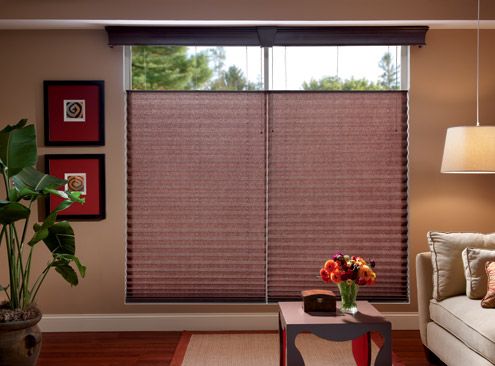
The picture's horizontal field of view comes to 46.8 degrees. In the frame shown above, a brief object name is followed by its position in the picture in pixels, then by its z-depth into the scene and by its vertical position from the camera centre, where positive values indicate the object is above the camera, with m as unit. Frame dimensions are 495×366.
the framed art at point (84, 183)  4.56 -0.07
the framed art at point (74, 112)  4.55 +0.50
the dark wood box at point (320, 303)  3.31 -0.75
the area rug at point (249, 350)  3.84 -1.26
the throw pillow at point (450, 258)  3.62 -0.54
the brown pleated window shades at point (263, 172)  4.60 +0.02
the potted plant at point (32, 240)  3.34 -0.38
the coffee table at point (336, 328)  3.07 -0.83
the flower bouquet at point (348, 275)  3.27 -0.58
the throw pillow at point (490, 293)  3.24 -0.68
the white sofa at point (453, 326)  3.00 -0.88
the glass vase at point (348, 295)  3.34 -0.71
